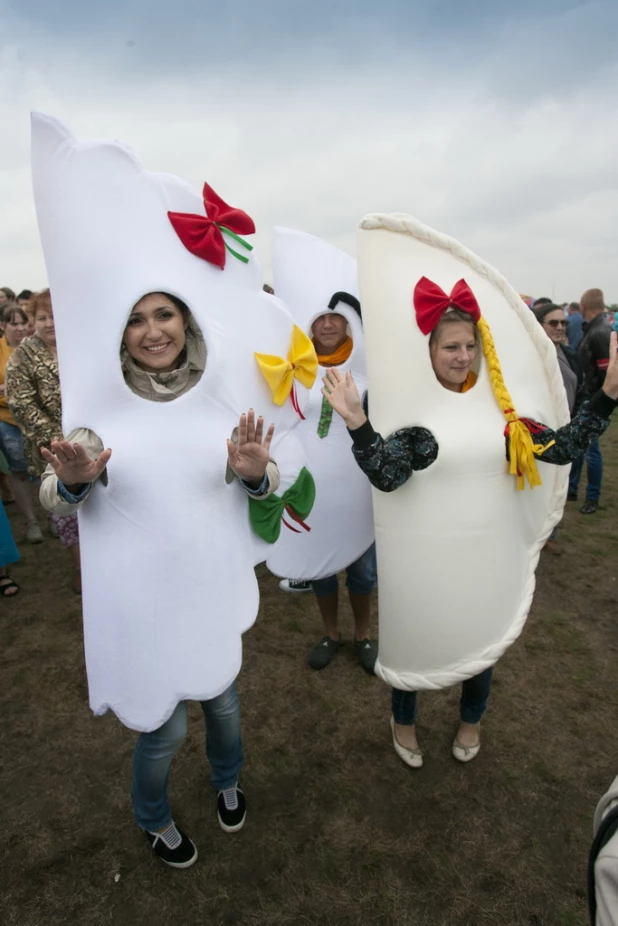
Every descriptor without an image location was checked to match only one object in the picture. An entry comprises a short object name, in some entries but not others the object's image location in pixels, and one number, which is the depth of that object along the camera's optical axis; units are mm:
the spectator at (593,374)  4473
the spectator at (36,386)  3045
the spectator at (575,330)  7268
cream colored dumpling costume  1770
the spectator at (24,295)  5525
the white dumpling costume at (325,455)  2463
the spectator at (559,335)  3609
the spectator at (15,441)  3900
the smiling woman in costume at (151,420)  1400
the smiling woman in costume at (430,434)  1655
